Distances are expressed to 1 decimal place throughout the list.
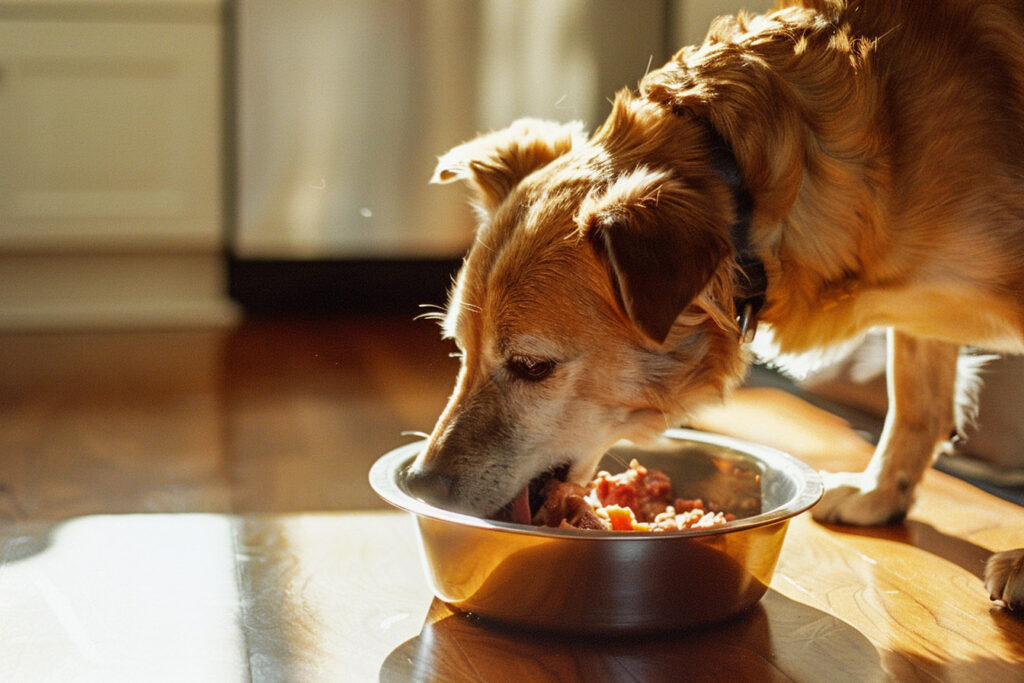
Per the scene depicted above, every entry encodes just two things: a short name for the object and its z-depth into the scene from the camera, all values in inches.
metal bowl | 39.7
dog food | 42.0
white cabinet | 78.6
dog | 41.2
